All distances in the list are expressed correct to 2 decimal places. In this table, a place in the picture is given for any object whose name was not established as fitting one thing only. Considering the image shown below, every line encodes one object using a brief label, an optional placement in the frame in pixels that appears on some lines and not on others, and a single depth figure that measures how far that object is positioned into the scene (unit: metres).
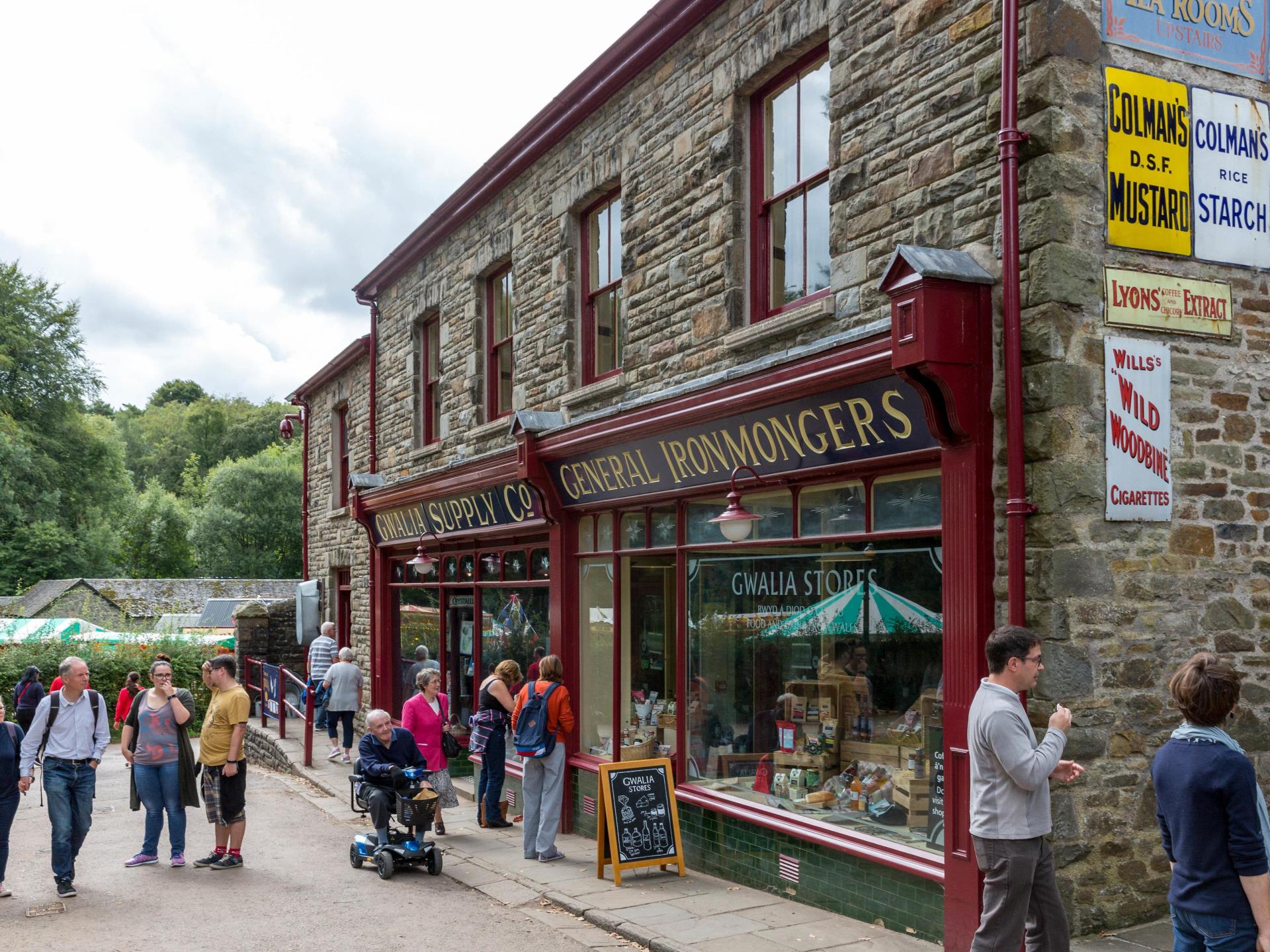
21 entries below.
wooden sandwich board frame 8.73
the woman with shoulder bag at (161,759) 9.80
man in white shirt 8.97
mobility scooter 9.45
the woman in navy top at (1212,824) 3.93
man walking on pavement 17.73
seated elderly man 9.57
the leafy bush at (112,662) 22.03
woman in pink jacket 10.99
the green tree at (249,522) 50.44
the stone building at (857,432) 6.25
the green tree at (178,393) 81.50
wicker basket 10.29
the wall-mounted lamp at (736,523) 8.05
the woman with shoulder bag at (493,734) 11.30
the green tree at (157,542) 52.94
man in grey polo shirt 5.02
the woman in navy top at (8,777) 8.59
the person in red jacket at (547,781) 9.88
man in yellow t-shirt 9.77
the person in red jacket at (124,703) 13.79
